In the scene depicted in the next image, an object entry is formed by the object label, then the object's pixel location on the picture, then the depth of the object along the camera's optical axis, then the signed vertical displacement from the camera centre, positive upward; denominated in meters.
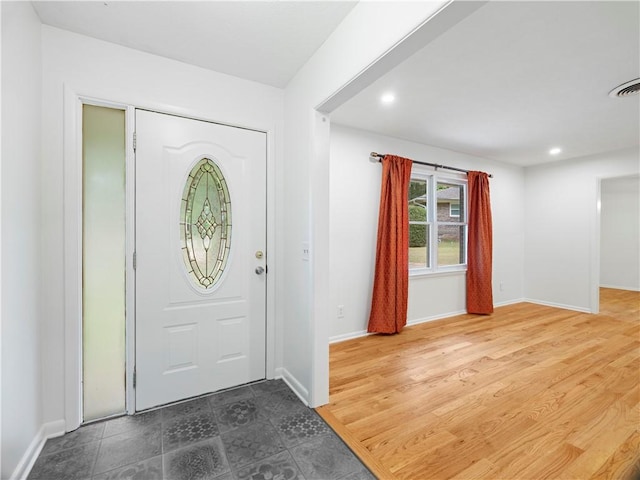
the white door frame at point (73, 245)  1.77 -0.05
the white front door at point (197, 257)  2.01 -0.15
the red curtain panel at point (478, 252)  4.41 -0.20
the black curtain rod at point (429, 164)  3.54 +1.04
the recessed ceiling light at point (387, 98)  2.62 +1.31
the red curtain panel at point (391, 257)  3.48 -0.23
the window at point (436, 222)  4.09 +0.24
